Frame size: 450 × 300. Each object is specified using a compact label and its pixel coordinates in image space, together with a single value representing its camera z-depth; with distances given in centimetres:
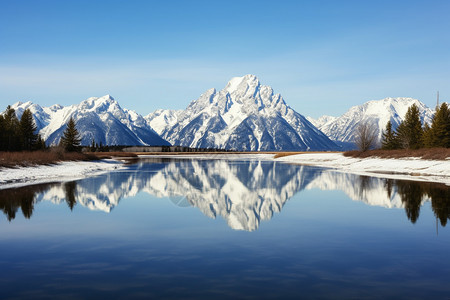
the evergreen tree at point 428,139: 8869
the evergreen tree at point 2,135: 9719
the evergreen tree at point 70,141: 10306
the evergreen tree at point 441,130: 8575
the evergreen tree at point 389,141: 11250
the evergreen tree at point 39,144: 12241
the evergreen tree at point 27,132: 11162
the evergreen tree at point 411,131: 10375
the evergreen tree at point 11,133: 9929
